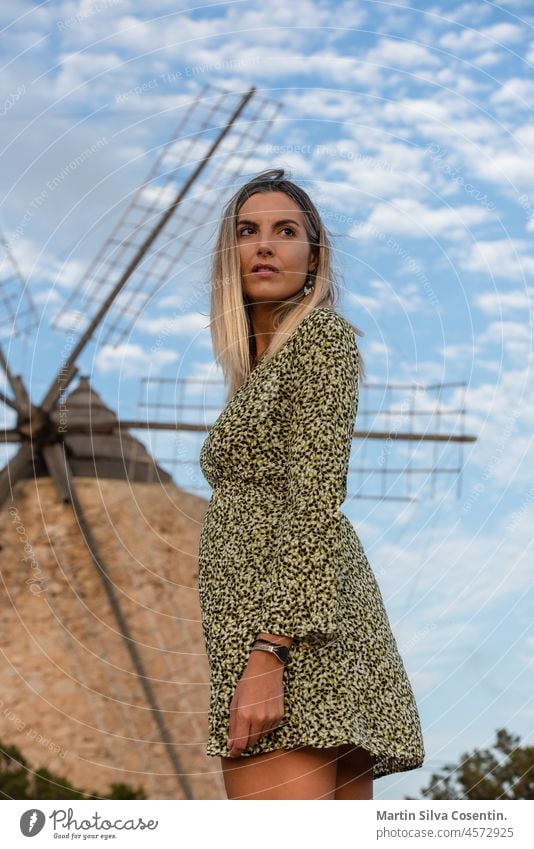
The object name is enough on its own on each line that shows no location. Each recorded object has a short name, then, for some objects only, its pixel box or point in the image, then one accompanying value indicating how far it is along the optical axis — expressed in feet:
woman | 9.75
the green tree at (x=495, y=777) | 37.30
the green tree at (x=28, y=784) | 35.85
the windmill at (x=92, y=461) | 39.58
